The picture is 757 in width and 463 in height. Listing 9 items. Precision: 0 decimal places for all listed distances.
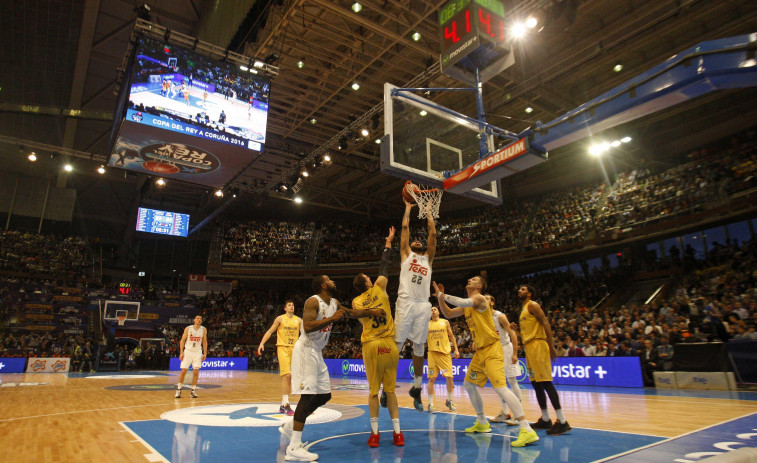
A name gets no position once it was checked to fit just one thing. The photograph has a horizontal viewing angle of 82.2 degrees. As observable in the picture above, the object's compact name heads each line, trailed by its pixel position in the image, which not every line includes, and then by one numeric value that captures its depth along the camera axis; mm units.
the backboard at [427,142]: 8375
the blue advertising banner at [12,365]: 20484
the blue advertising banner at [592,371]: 12789
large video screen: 12117
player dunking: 5480
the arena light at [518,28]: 10988
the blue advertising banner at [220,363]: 24297
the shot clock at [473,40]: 8461
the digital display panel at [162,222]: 30611
